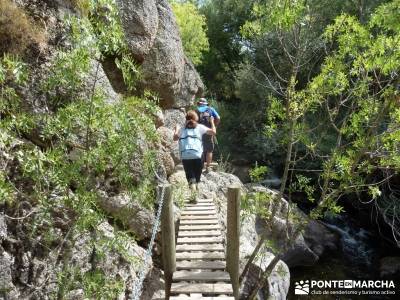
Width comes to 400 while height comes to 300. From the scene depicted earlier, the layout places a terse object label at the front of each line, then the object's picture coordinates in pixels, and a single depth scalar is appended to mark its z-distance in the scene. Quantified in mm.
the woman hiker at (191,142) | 7734
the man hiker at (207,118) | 10086
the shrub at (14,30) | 4926
